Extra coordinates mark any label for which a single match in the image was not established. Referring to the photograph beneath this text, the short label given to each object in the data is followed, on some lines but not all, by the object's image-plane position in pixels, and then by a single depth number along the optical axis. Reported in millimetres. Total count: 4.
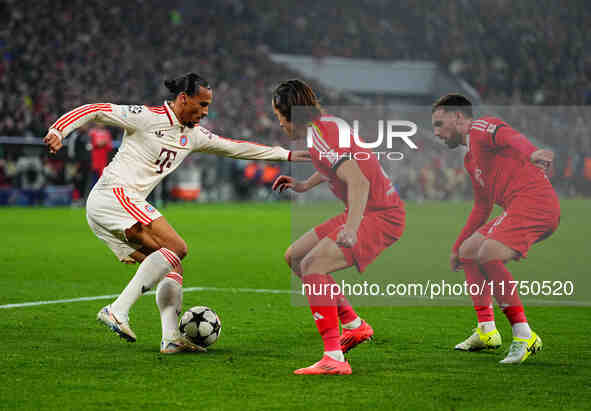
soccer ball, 11578
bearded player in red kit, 11008
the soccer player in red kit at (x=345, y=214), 10164
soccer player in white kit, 11672
